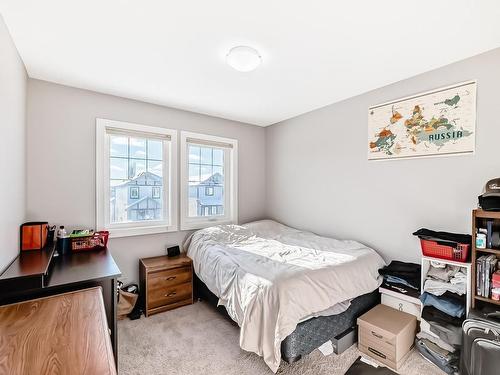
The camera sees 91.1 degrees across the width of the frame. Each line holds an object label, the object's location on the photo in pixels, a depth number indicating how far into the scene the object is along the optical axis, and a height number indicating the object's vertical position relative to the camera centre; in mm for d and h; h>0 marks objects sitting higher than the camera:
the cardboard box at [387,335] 1853 -1180
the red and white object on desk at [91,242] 2270 -549
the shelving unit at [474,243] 1669 -404
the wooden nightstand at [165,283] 2605 -1087
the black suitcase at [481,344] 1355 -913
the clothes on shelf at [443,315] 1769 -983
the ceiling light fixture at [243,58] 1866 +994
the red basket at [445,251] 1835 -503
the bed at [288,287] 1698 -814
